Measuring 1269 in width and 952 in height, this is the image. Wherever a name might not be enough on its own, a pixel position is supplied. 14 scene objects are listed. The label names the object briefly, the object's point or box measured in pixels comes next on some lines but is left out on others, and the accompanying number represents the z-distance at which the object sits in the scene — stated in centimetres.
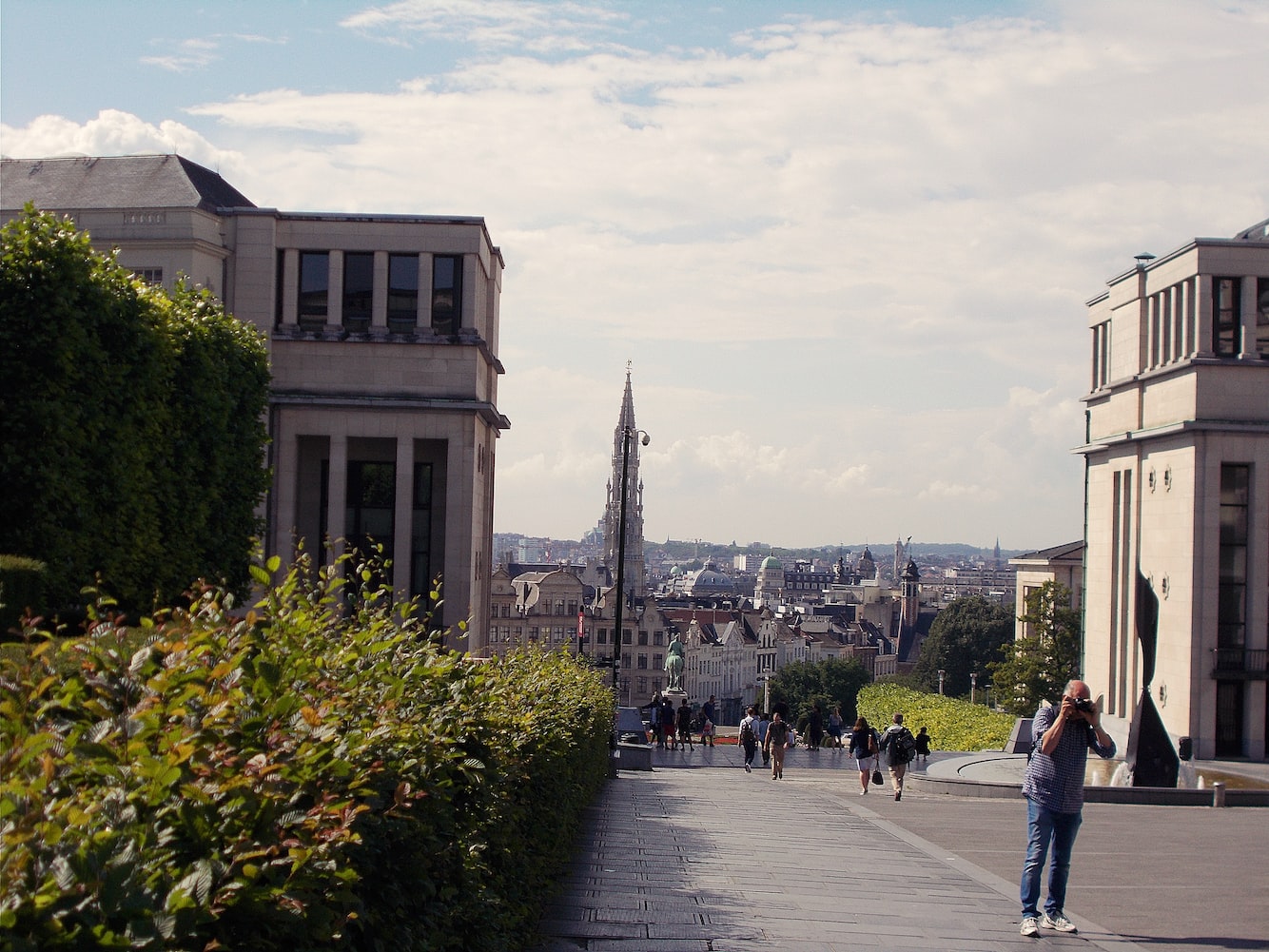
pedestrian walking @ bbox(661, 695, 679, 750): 4362
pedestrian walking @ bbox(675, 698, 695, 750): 4597
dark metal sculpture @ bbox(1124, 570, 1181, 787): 2697
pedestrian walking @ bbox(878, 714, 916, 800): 2427
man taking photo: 1008
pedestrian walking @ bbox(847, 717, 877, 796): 2527
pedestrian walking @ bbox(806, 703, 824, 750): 4400
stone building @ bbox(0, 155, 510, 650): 4647
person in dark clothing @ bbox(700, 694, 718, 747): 5363
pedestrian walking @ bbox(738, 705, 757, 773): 3469
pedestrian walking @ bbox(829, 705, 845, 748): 6418
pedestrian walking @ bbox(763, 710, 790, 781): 3056
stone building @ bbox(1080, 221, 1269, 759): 4294
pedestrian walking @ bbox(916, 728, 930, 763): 3650
